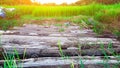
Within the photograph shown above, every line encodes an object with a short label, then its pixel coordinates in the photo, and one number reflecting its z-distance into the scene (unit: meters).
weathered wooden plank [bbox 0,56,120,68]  0.90
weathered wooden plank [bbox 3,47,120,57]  1.13
